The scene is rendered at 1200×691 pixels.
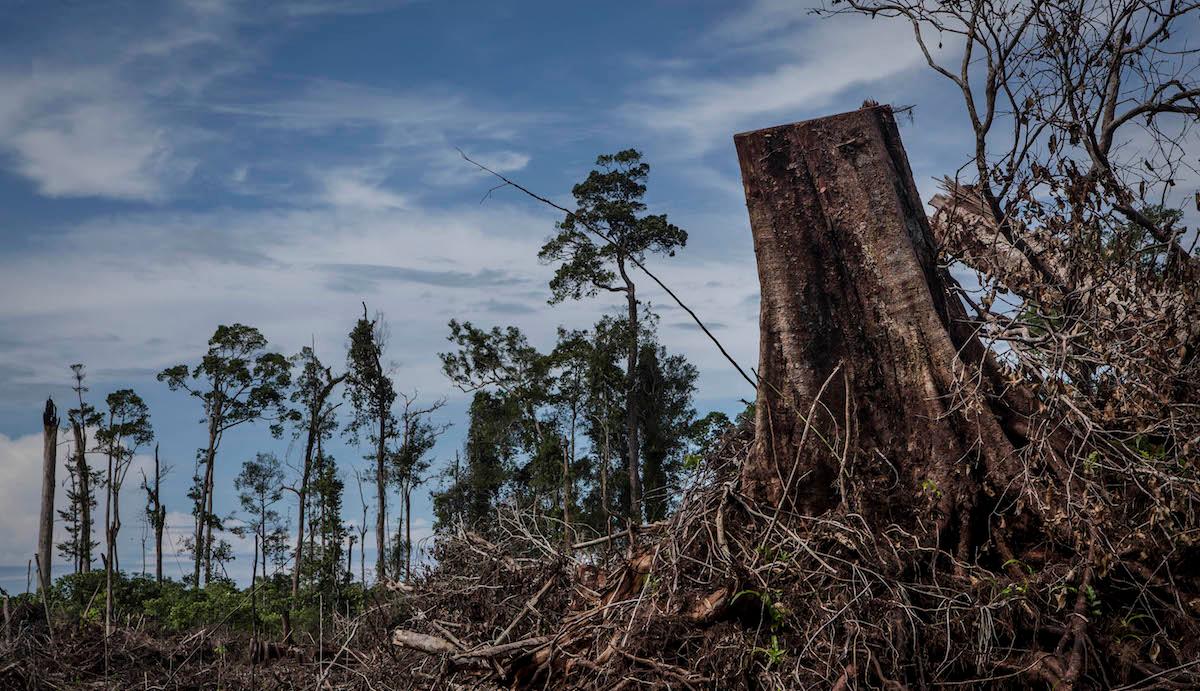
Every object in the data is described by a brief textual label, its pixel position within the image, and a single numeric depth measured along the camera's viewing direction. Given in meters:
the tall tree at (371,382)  30.44
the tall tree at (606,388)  29.36
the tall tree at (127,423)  35.59
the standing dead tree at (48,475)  31.38
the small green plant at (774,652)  4.23
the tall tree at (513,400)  29.48
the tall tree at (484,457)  30.42
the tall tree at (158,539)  33.12
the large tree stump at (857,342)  4.79
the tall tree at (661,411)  31.27
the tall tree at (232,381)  36.00
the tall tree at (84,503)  34.50
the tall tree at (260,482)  40.38
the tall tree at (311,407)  32.16
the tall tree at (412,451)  30.84
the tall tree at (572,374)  29.69
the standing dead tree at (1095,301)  4.90
